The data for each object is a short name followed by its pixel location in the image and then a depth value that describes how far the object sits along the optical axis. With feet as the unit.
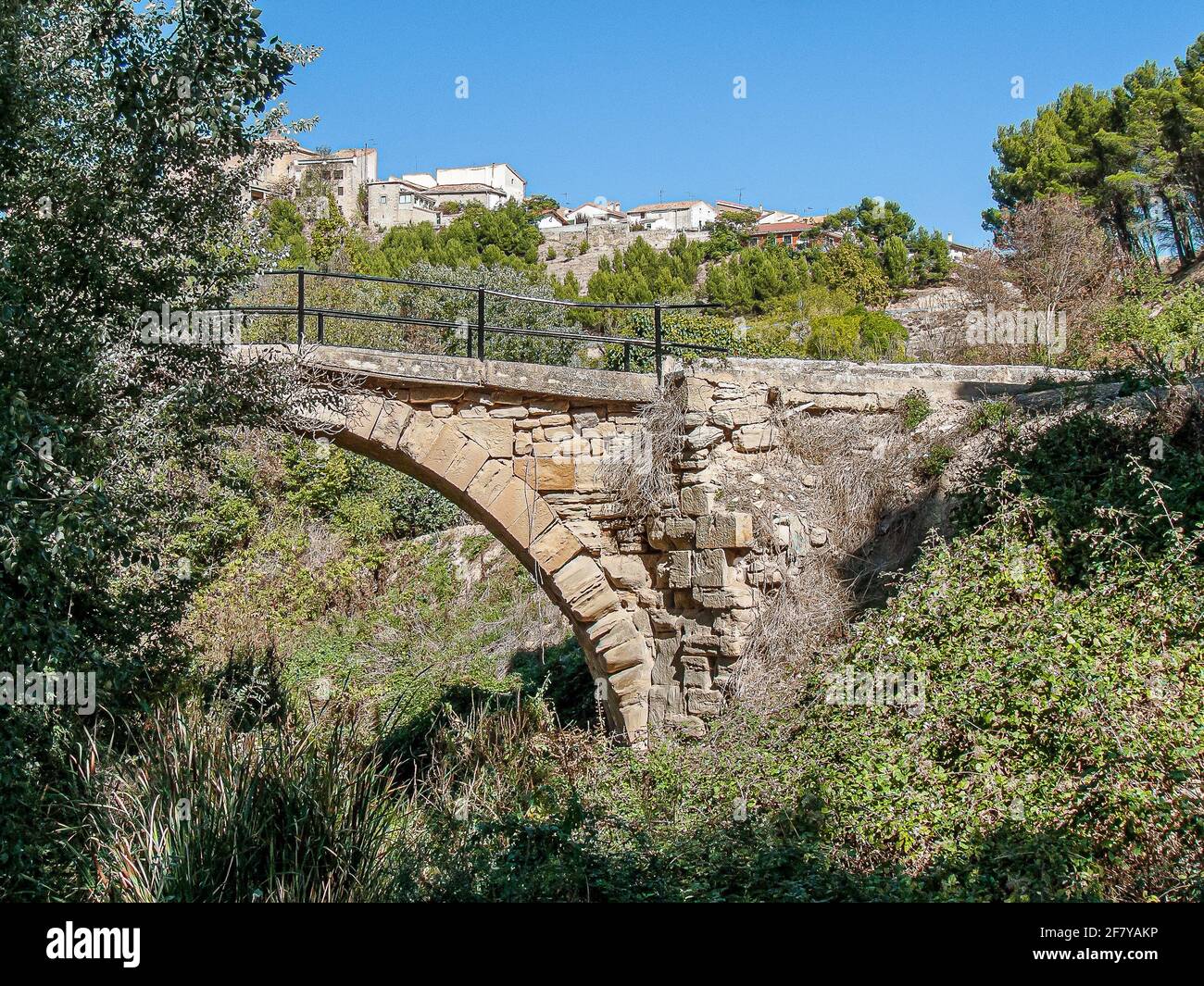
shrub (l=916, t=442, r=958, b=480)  30.99
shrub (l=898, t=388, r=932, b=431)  33.22
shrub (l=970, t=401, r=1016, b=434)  30.50
